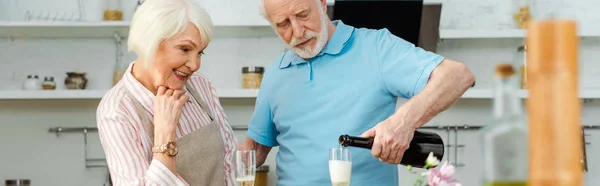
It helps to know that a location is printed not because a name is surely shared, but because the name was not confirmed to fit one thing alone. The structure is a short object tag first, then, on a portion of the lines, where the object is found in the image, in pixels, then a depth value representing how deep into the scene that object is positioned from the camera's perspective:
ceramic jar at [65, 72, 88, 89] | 5.10
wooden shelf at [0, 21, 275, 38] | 4.94
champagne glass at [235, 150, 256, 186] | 2.08
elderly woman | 2.03
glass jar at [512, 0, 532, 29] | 5.00
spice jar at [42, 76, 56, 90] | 5.10
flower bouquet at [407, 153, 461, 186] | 1.53
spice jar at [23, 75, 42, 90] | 5.09
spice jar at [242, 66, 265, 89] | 5.00
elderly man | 2.50
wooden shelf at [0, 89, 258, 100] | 5.00
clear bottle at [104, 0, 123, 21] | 5.07
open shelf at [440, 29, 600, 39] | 4.93
